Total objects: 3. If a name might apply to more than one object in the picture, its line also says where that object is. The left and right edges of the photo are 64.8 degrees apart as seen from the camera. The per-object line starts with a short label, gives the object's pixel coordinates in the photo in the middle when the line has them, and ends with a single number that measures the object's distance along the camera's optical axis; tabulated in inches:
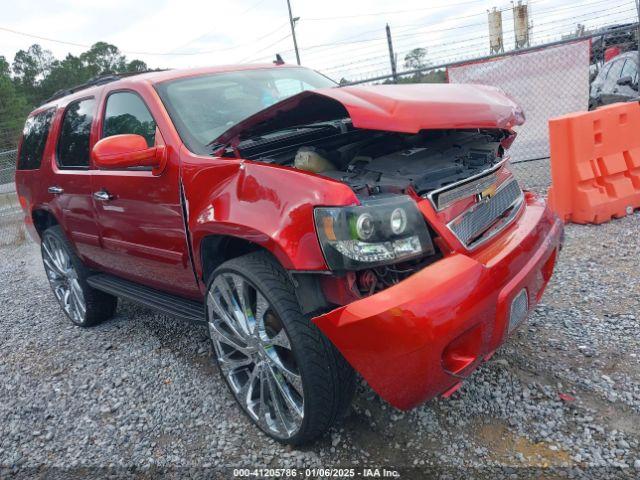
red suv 76.0
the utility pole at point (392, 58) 299.9
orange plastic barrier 187.2
